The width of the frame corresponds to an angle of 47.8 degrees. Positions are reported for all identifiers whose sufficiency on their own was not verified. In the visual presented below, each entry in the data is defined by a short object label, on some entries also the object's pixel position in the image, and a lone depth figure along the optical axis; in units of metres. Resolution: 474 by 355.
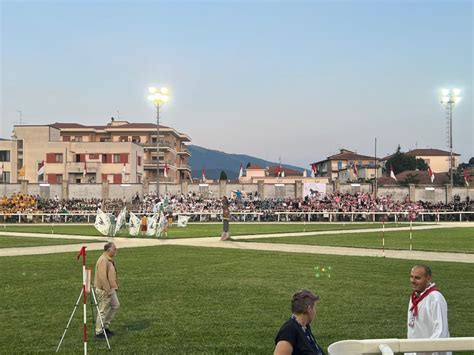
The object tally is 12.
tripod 8.35
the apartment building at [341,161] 138.88
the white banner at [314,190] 55.75
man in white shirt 5.62
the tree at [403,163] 116.38
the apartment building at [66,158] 80.00
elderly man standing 9.49
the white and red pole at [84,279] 7.95
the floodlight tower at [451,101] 55.03
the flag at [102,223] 31.61
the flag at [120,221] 32.84
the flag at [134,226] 31.53
